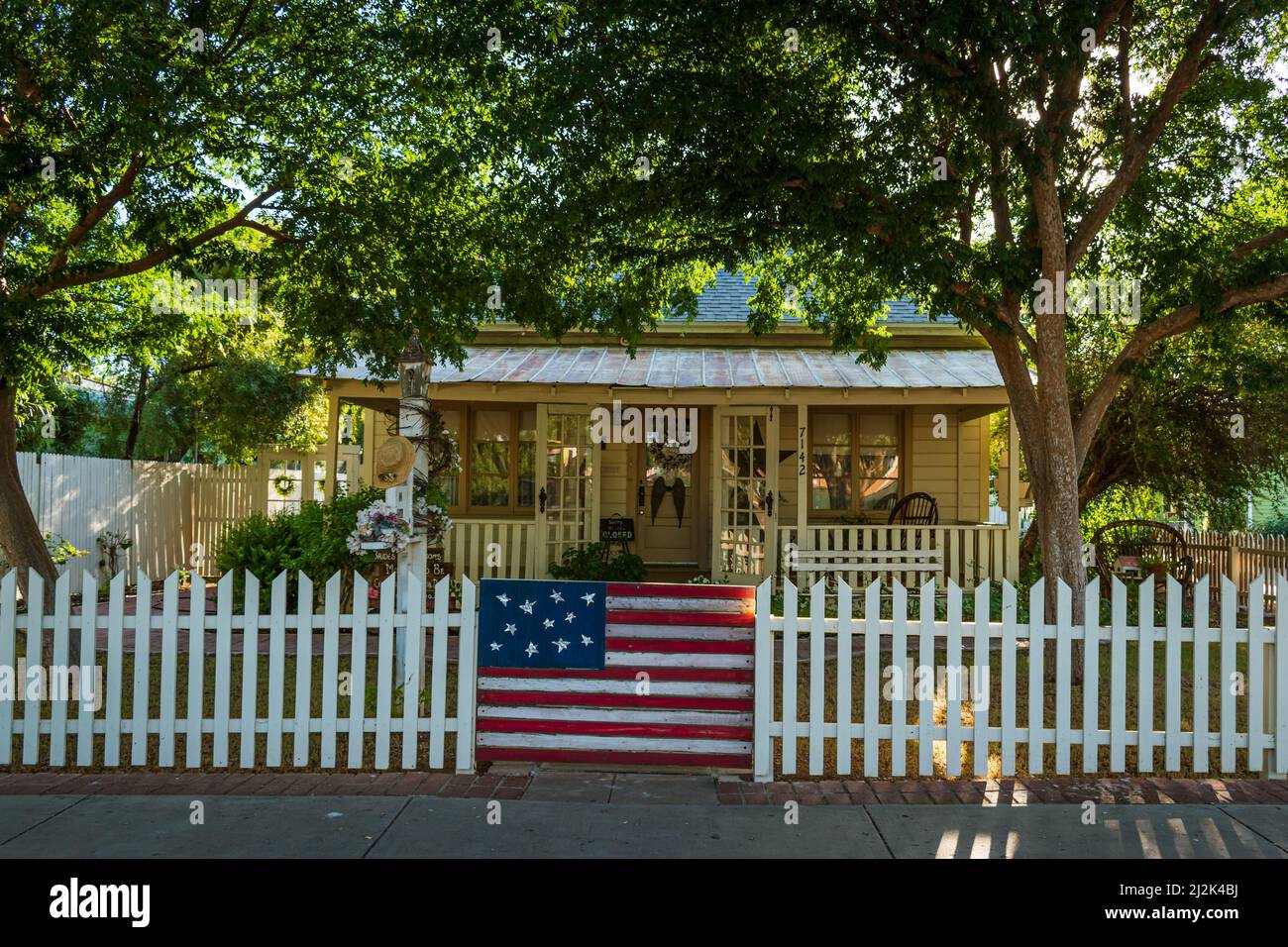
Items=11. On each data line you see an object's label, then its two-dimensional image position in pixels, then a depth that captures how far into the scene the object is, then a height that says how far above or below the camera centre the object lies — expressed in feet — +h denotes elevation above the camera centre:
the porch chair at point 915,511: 43.09 +0.21
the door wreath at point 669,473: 47.09 +1.96
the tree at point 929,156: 22.85 +9.57
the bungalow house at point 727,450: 38.50 +3.00
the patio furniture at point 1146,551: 44.24 -1.58
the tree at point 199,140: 21.95 +9.29
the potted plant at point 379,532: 22.29 -0.50
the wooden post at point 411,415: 22.93 +2.37
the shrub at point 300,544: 33.30 -1.26
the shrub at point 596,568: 37.93 -2.22
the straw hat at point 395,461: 22.74 +1.21
